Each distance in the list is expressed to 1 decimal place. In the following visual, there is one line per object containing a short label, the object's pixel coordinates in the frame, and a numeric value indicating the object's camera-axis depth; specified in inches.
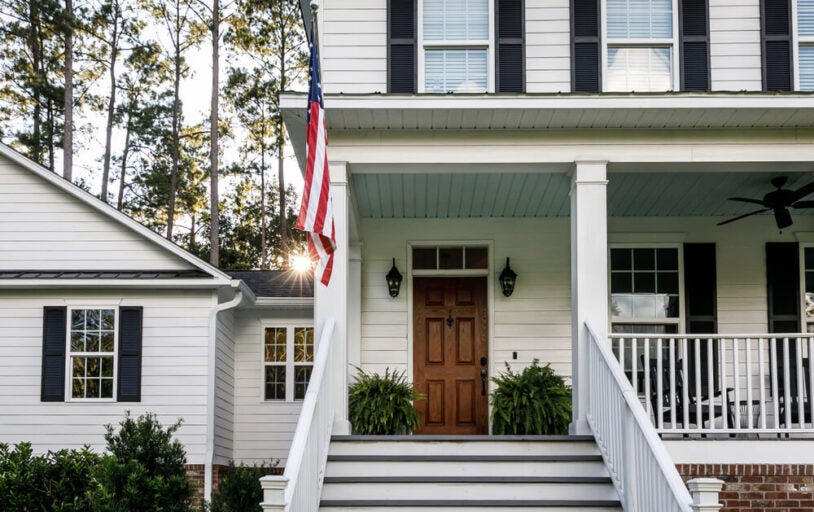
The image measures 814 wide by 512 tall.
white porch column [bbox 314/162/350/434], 327.0
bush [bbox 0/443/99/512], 430.0
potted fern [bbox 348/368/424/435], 345.7
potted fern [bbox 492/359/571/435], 355.6
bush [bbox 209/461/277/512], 468.8
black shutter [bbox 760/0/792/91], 349.1
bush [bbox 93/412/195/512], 408.5
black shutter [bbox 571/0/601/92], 351.9
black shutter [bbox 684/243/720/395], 433.1
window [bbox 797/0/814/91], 352.2
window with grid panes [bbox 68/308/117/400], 540.7
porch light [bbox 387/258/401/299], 436.8
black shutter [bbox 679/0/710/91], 349.1
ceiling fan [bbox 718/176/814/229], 378.0
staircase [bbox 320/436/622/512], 283.7
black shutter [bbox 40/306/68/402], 538.9
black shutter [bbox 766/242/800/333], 432.1
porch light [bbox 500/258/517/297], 438.0
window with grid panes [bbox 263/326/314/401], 608.4
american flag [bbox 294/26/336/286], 291.7
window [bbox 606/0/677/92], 352.2
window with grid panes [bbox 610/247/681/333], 437.4
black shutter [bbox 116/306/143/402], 539.8
